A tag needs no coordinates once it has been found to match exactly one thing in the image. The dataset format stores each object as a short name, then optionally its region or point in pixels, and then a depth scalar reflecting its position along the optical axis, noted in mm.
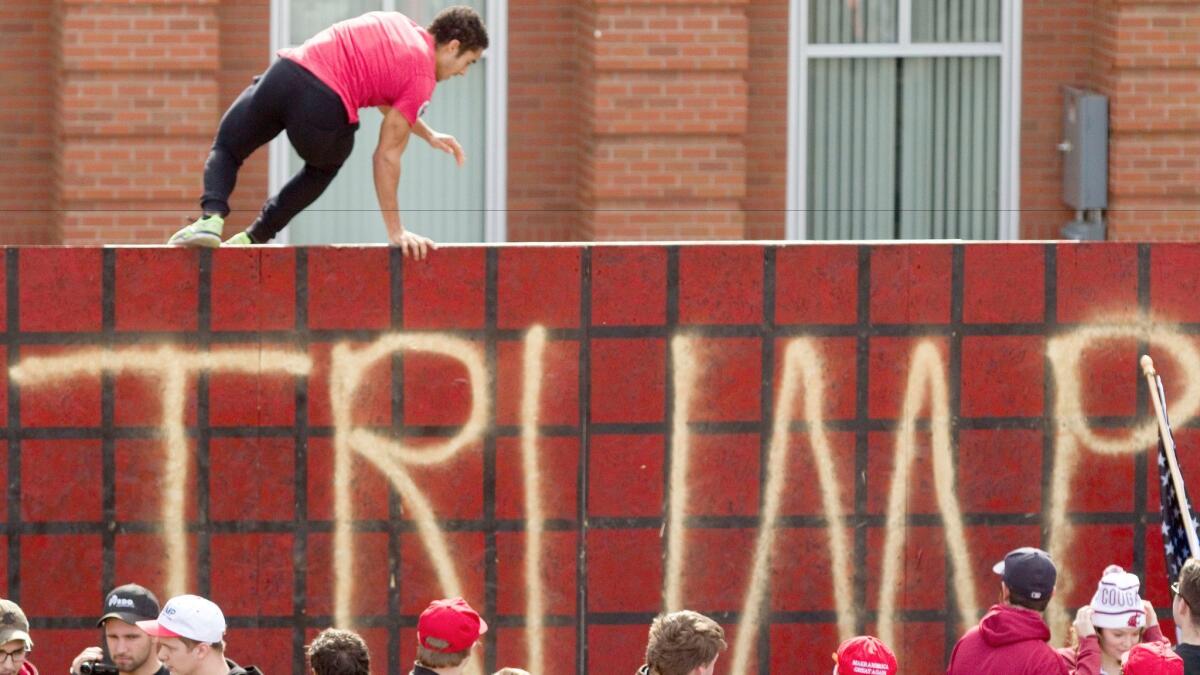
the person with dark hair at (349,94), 17062
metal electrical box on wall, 26625
